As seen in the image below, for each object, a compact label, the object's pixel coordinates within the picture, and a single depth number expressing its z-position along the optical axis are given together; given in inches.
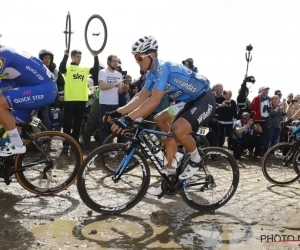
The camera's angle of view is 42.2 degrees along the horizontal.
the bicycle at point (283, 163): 300.8
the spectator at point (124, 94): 385.9
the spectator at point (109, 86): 366.6
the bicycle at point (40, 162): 211.8
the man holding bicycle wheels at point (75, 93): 365.1
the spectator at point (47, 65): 352.8
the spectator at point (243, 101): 461.7
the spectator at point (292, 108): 508.4
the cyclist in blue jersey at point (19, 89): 196.7
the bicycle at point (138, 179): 194.5
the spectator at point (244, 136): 418.8
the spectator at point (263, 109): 444.1
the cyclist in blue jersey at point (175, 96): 194.2
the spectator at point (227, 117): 433.7
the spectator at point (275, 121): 443.5
